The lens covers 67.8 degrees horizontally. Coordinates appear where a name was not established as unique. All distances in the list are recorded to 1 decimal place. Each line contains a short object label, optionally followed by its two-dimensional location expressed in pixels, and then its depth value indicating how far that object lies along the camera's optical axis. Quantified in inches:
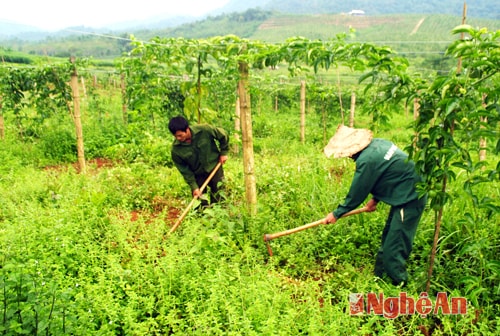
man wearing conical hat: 130.5
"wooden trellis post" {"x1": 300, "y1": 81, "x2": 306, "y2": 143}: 406.6
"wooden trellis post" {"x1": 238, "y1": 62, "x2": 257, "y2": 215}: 166.1
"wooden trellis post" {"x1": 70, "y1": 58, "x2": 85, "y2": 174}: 266.0
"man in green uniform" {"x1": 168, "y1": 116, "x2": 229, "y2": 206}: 186.5
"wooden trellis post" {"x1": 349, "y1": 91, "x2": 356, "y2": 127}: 405.1
